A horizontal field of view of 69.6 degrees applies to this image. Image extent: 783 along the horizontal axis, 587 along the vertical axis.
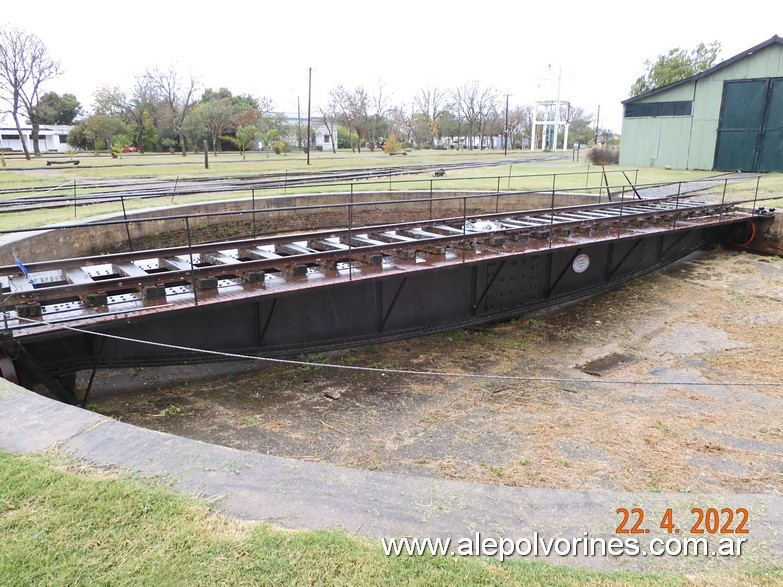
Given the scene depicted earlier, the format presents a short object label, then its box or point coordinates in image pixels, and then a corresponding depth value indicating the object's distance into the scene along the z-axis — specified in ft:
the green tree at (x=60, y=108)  245.32
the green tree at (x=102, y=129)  214.90
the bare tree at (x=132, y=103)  229.80
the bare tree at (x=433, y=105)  375.04
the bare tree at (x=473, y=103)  367.45
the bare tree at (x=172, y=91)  227.20
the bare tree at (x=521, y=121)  388.57
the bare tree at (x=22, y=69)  177.78
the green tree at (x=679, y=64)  183.83
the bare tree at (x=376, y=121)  302.86
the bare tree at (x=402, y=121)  353.51
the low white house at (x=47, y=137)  250.37
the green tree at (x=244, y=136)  210.18
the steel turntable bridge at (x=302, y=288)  23.22
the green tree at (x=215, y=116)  193.77
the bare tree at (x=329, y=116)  296.46
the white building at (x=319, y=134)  318.75
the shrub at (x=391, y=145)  229.04
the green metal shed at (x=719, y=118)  98.12
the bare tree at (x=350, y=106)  296.30
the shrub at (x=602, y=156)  139.44
